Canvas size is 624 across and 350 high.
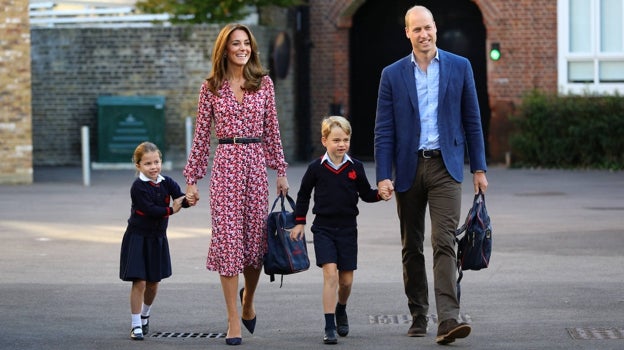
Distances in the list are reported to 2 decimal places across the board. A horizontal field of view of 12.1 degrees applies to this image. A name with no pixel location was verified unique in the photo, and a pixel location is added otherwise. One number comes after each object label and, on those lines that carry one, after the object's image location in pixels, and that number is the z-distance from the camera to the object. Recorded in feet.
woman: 56.93
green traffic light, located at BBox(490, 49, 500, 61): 178.97
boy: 57.23
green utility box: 175.10
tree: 178.36
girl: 58.45
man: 56.01
